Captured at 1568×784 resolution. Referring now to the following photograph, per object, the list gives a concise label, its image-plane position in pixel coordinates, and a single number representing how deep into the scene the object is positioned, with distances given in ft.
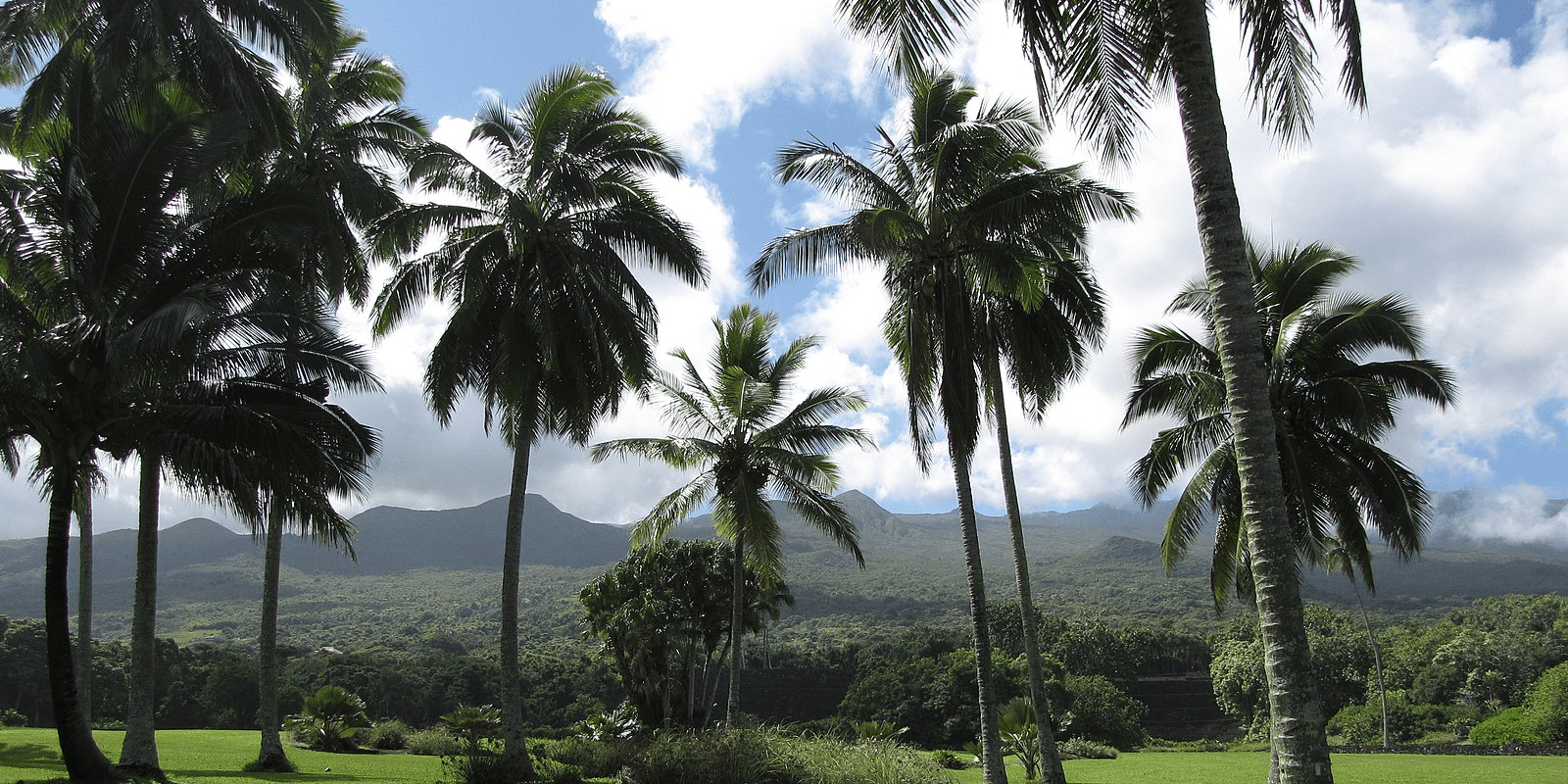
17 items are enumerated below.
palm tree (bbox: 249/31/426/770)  52.70
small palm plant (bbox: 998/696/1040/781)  61.62
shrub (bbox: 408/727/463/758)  77.25
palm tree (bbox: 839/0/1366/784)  18.98
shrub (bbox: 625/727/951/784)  43.06
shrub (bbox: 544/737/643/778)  55.21
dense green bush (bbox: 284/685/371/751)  73.26
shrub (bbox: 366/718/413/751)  77.46
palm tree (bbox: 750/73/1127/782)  45.80
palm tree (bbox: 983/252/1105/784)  50.80
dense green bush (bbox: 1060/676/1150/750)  117.60
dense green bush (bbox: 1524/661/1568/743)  89.10
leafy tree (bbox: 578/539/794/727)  83.87
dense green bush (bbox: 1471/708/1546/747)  92.62
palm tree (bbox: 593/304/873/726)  66.59
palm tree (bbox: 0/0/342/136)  38.86
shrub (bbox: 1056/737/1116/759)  89.17
